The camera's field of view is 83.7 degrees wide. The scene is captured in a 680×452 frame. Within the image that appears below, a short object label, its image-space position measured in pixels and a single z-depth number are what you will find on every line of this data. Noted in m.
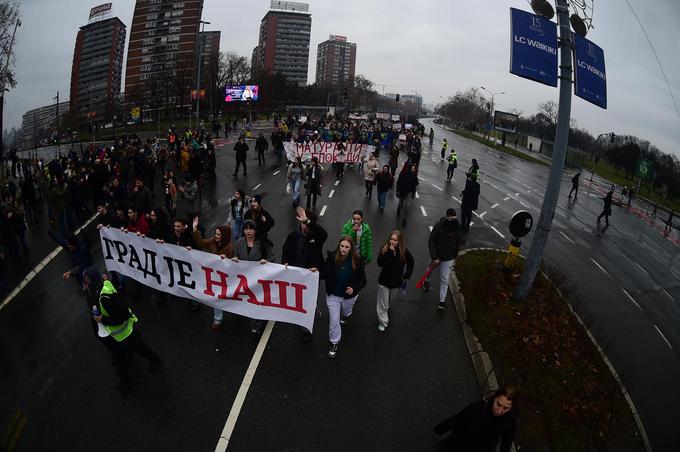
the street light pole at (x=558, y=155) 7.09
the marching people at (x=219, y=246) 6.29
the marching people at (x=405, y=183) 12.88
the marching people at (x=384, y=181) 13.24
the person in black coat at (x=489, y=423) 3.71
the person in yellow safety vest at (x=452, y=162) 21.92
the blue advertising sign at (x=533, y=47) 6.46
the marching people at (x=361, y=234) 6.83
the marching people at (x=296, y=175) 12.60
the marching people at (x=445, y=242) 7.19
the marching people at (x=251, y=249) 6.09
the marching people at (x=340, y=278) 5.68
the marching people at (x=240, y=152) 18.40
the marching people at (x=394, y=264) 6.07
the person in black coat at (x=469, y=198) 11.60
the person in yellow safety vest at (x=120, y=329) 4.80
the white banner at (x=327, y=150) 20.20
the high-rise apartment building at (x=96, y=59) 162.12
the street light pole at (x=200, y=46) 34.93
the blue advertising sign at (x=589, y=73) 6.98
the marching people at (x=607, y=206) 17.40
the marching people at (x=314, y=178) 12.82
